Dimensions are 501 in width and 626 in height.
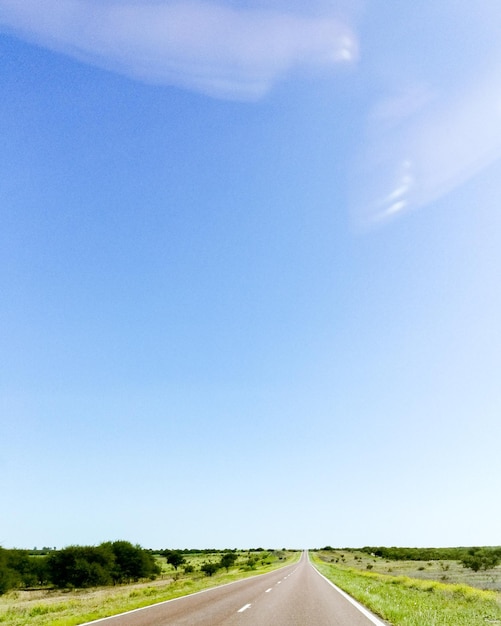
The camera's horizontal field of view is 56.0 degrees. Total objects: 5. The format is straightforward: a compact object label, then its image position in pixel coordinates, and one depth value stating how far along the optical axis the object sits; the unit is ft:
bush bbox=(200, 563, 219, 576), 237.45
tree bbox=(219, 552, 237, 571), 277.83
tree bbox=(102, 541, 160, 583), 207.40
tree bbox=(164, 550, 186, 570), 341.08
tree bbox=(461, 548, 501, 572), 202.81
